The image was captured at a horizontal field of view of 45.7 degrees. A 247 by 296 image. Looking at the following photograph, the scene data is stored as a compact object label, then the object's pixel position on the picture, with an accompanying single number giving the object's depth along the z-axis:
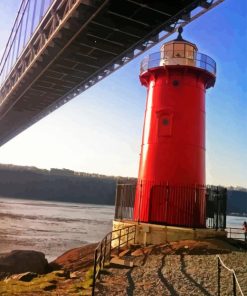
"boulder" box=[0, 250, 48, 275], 9.08
